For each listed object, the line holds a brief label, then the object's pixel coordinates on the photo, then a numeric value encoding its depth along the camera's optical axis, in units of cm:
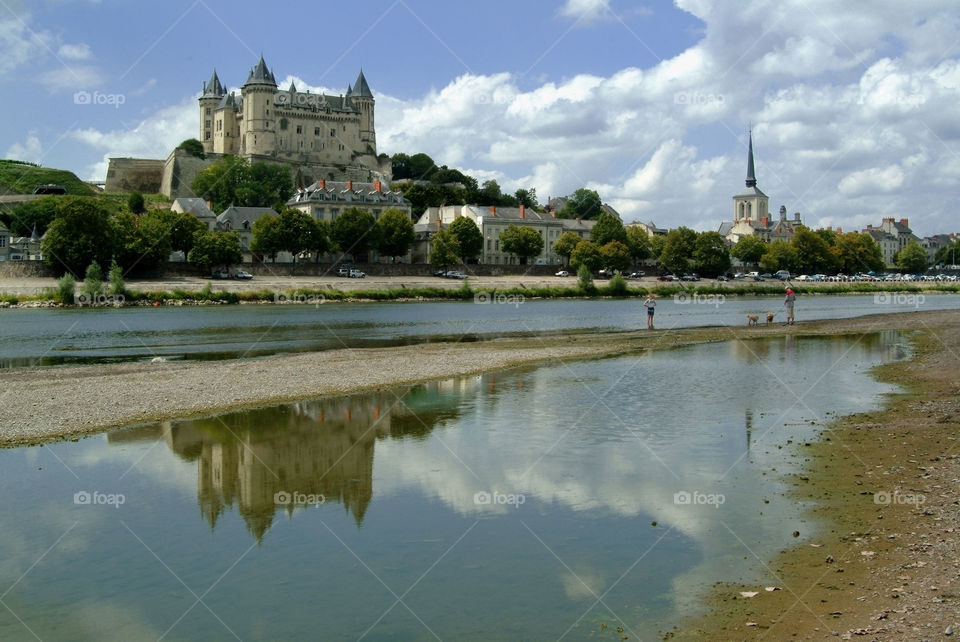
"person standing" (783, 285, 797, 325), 4350
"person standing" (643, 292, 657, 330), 4294
